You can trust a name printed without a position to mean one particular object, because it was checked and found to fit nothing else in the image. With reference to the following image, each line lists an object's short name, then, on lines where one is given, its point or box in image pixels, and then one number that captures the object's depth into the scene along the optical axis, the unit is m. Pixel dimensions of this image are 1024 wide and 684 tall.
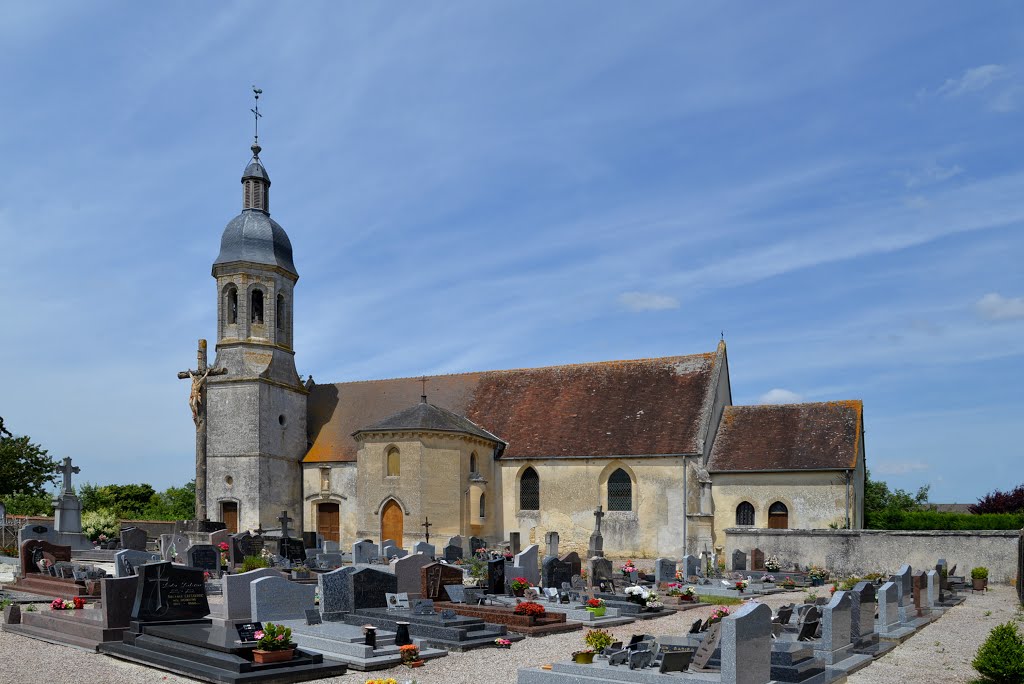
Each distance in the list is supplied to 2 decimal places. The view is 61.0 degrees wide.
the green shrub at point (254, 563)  22.30
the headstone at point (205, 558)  21.83
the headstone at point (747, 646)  9.31
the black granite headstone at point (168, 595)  13.50
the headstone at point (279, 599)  14.04
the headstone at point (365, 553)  24.36
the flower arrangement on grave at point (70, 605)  15.24
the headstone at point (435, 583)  17.36
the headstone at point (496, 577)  18.51
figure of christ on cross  34.56
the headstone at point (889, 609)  15.16
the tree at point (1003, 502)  36.66
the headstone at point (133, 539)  26.22
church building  30.00
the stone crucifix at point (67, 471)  26.73
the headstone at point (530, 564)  21.03
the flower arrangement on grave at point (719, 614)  12.67
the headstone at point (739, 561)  26.33
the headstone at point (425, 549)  25.31
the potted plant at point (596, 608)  16.86
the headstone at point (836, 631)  12.28
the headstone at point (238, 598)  14.06
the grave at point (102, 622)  13.36
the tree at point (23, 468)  39.47
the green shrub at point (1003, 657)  10.29
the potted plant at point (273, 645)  11.30
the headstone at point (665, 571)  22.41
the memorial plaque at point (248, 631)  11.62
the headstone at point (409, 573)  18.59
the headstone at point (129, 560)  17.39
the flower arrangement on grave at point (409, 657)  12.58
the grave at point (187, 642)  11.17
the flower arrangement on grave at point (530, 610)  15.45
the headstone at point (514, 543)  29.21
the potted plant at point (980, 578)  22.84
